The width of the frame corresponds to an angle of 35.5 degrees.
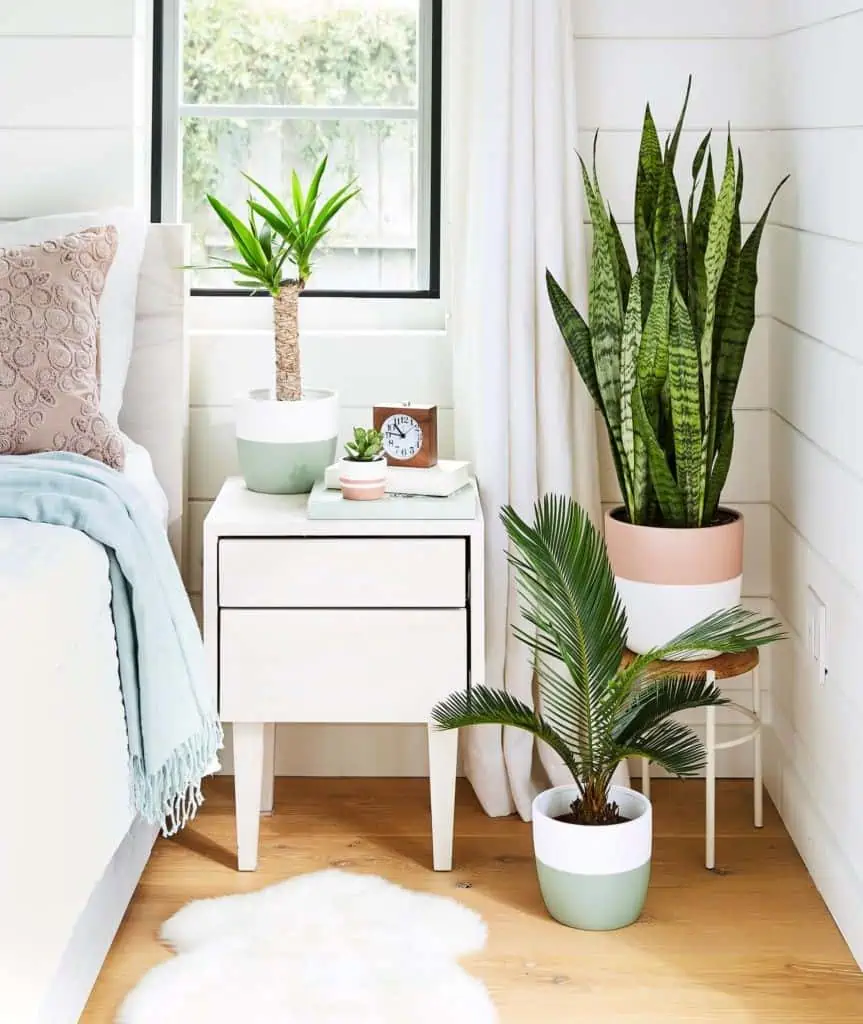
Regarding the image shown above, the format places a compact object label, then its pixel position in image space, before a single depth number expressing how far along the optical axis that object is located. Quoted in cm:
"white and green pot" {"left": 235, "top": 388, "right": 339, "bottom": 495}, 259
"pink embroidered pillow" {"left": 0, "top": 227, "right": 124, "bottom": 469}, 230
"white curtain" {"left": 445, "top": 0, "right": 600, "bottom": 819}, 263
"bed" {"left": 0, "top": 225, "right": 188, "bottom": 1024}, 159
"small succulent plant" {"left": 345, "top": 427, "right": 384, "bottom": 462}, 252
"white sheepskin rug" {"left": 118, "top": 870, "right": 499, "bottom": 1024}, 204
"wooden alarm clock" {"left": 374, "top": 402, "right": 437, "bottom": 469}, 256
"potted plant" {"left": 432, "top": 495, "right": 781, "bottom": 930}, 224
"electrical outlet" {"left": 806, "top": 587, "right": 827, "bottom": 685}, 243
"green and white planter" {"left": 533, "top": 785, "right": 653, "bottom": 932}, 224
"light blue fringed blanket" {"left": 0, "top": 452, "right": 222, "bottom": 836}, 208
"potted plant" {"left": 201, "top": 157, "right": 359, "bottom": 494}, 254
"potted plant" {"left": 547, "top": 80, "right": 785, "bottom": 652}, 239
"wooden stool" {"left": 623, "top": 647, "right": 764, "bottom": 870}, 239
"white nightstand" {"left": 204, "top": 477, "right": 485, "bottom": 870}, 241
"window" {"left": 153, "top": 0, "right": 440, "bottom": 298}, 291
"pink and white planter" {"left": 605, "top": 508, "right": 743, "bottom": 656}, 243
